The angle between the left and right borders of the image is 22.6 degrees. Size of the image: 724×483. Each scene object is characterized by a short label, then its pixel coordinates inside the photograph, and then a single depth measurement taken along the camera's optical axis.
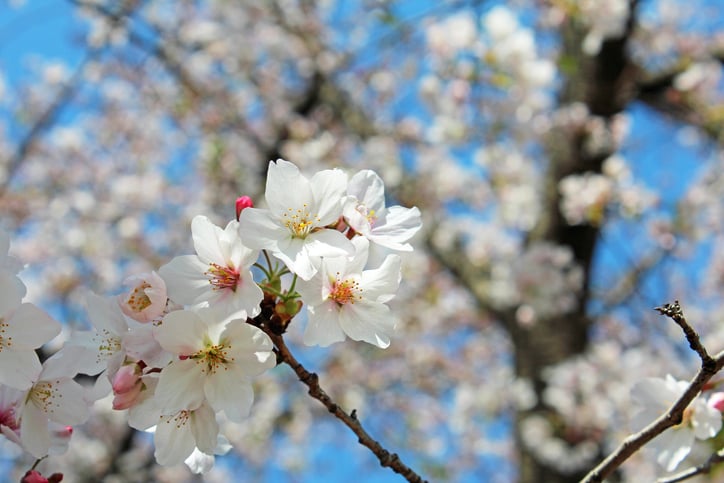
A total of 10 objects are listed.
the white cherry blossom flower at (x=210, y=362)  0.48
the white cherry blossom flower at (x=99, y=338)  0.49
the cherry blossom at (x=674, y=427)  0.52
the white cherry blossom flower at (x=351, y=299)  0.49
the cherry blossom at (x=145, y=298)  0.48
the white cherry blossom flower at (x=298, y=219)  0.49
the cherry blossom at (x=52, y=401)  0.49
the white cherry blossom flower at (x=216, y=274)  0.48
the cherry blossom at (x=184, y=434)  0.49
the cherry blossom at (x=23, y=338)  0.48
